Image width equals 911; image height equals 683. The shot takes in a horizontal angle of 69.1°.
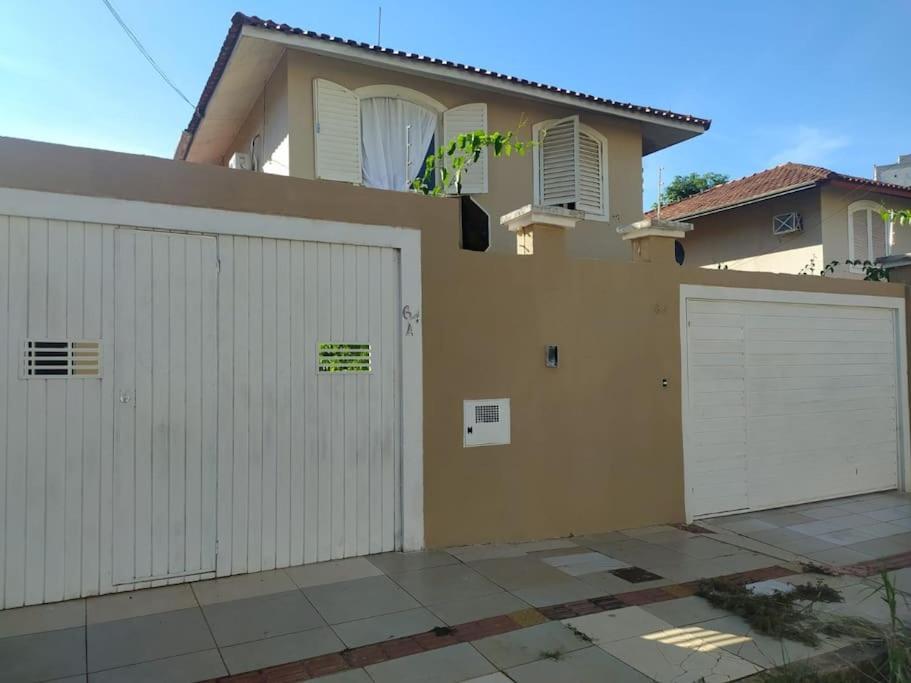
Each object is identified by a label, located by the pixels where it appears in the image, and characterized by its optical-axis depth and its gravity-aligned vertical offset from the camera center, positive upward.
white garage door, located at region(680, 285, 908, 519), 7.55 -0.54
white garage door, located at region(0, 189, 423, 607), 4.39 -0.24
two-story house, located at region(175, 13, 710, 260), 8.31 +3.45
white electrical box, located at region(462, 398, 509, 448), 6.05 -0.60
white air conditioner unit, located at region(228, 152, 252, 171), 10.40 +3.15
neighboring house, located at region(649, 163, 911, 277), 12.85 +2.73
